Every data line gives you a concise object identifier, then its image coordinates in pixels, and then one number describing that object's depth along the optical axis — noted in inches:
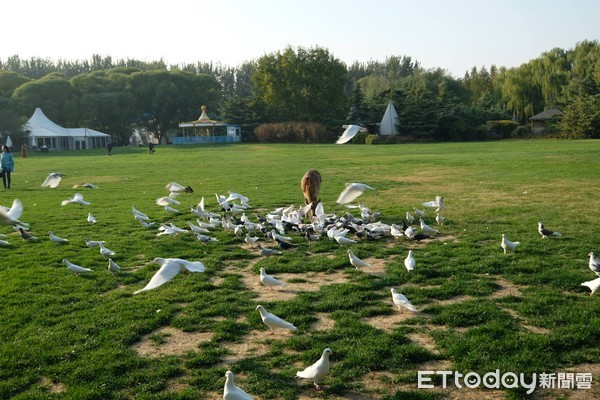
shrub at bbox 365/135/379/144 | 2218.4
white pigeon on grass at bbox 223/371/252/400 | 165.8
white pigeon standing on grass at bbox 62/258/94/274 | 334.6
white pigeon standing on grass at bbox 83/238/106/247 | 413.9
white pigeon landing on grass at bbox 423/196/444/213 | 488.4
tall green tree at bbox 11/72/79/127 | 3100.4
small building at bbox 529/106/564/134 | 2306.8
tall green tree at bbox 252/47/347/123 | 2837.1
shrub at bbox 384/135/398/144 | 2242.2
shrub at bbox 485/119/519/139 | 2343.8
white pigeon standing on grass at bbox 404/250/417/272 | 314.5
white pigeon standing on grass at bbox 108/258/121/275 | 334.6
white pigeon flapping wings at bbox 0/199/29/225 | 182.4
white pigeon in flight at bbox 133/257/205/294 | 237.0
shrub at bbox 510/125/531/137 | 2288.6
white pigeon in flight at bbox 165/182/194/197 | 557.4
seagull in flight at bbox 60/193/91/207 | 587.4
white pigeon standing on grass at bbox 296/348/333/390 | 182.1
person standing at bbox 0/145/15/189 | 865.5
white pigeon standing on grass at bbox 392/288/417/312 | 246.8
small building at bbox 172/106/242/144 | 2812.5
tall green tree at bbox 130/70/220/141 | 3282.5
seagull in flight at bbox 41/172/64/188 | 450.3
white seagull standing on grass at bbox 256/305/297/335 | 226.5
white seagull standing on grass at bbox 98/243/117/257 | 379.9
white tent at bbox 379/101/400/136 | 2450.8
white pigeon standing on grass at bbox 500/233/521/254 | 346.6
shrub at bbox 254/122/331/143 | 2556.6
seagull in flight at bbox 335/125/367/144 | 421.4
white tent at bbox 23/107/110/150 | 2807.6
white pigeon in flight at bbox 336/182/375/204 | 424.2
